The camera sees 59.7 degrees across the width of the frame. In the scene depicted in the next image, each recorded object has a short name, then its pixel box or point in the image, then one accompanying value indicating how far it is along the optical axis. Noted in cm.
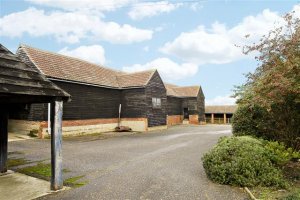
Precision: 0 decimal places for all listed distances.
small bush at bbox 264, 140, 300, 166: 882
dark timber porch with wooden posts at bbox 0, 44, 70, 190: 722
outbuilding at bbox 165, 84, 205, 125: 4247
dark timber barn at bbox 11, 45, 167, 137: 2079
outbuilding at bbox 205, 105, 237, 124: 5103
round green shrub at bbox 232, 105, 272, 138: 1173
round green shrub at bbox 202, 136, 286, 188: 784
